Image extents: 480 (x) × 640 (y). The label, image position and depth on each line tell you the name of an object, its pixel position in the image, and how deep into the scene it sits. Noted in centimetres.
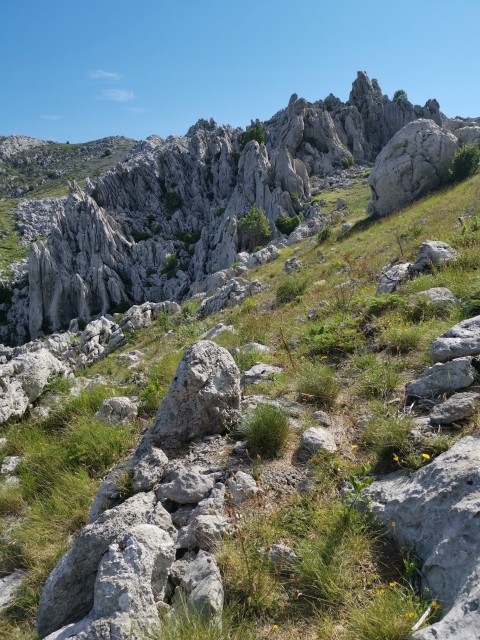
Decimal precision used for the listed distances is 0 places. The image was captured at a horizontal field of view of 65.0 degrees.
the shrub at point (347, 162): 8068
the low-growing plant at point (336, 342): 700
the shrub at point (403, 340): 612
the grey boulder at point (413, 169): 2842
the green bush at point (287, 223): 5862
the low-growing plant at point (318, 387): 548
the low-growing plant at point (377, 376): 529
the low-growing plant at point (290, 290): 1429
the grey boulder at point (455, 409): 396
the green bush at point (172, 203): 8450
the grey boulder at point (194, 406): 517
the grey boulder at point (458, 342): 480
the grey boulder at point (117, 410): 648
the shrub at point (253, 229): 5656
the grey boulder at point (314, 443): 440
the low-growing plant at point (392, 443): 392
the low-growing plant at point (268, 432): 468
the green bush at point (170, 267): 6775
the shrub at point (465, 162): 2670
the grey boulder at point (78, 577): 321
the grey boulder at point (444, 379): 450
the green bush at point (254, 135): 8631
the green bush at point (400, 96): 9694
